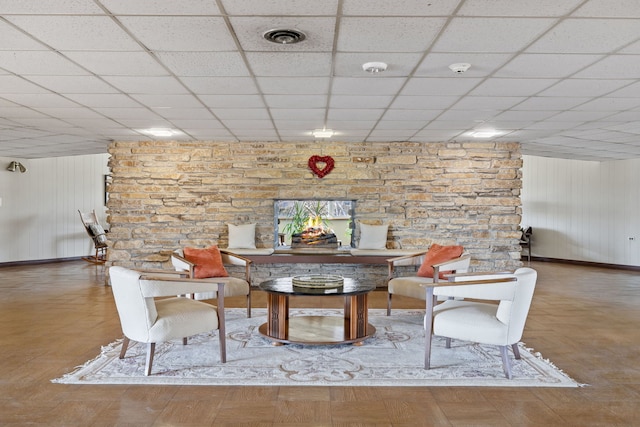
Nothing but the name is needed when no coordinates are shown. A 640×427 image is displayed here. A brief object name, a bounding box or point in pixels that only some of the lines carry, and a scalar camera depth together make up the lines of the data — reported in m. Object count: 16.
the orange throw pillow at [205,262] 5.34
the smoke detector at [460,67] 3.70
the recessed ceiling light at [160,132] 6.66
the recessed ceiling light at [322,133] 6.66
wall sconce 9.99
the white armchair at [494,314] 3.38
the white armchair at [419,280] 4.91
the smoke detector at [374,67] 3.71
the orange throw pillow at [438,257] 5.38
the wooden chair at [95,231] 10.15
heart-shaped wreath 7.62
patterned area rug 3.26
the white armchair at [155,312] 3.38
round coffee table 4.02
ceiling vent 3.05
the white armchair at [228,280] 4.98
